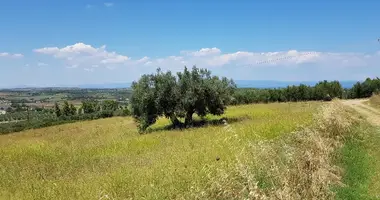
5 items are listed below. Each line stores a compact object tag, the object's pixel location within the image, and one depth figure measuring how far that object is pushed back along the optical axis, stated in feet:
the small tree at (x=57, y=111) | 392.27
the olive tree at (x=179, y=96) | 98.03
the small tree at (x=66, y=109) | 393.70
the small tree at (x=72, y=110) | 400.00
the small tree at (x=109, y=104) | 434.30
